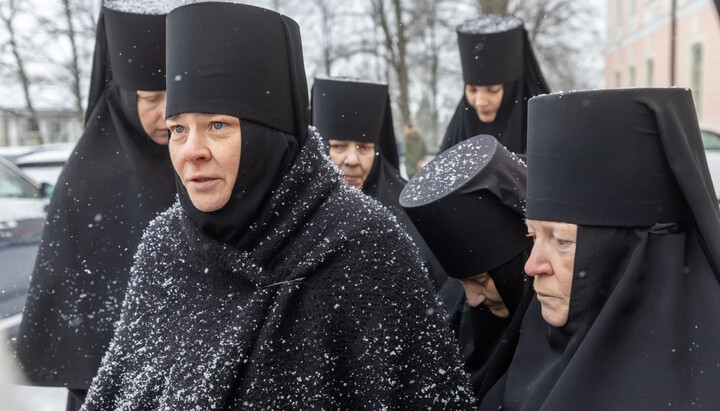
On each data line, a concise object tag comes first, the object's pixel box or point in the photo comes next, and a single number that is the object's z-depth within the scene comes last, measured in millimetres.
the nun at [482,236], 2670
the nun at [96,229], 3217
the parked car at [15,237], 4367
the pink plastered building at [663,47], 21688
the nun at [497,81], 4684
